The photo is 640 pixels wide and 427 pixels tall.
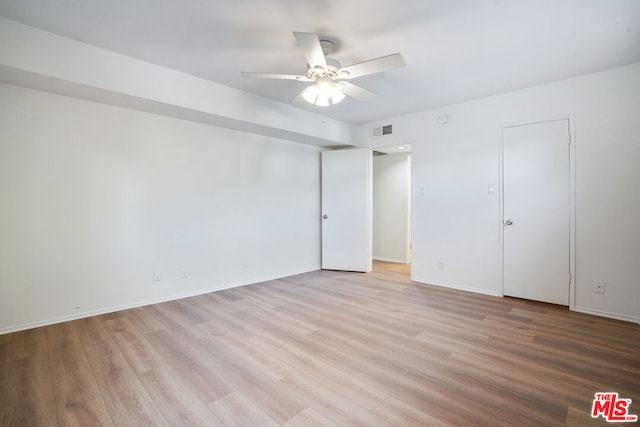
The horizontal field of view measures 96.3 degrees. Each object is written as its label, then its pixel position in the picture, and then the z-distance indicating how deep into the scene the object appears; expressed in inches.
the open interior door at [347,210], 196.5
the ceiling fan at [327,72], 80.7
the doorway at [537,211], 127.4
